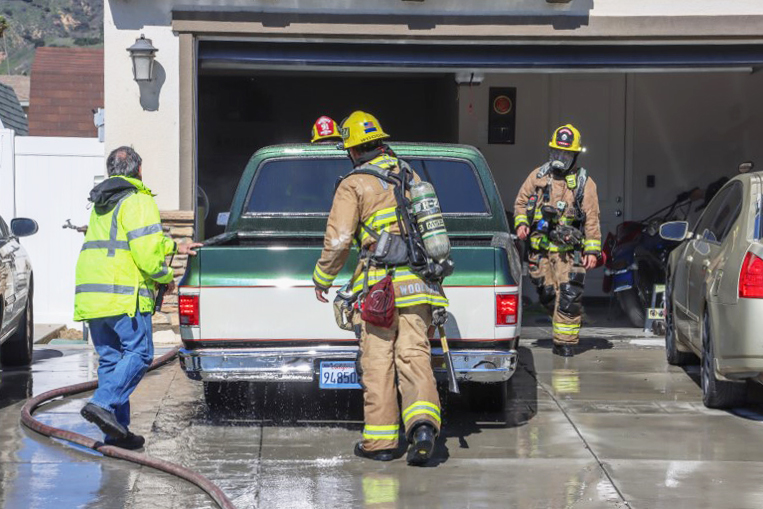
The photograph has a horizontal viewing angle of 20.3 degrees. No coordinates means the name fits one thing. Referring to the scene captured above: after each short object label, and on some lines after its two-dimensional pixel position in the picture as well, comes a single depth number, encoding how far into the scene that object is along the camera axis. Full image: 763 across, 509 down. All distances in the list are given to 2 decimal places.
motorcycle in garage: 21.85
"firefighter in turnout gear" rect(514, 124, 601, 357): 17.81
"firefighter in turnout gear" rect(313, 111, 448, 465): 11.64
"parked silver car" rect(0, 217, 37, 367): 15.97
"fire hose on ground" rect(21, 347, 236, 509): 10.35
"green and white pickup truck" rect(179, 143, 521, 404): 12.51
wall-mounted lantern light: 20.19
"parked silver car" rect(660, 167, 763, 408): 12.85
